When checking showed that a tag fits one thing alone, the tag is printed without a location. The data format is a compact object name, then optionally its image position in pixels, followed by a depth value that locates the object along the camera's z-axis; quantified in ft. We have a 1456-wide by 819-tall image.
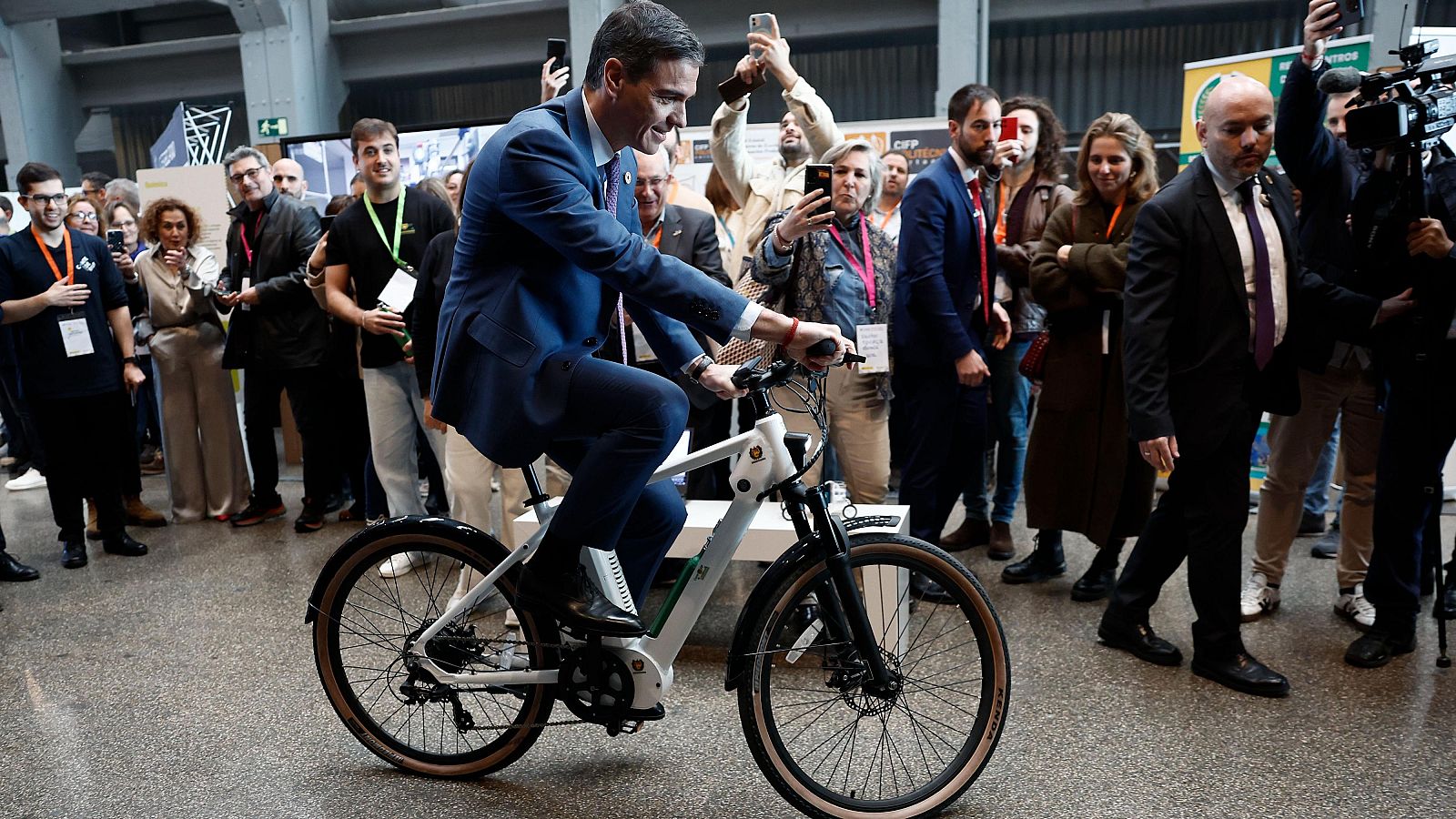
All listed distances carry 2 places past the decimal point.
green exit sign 33.47
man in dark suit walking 8.66
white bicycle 6.72
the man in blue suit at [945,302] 11.15
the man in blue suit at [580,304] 6.01
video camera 8.58
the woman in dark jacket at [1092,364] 10.82
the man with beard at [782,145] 10.46
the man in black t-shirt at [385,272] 13.23
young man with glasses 14.15
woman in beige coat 15.84
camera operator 9.20
